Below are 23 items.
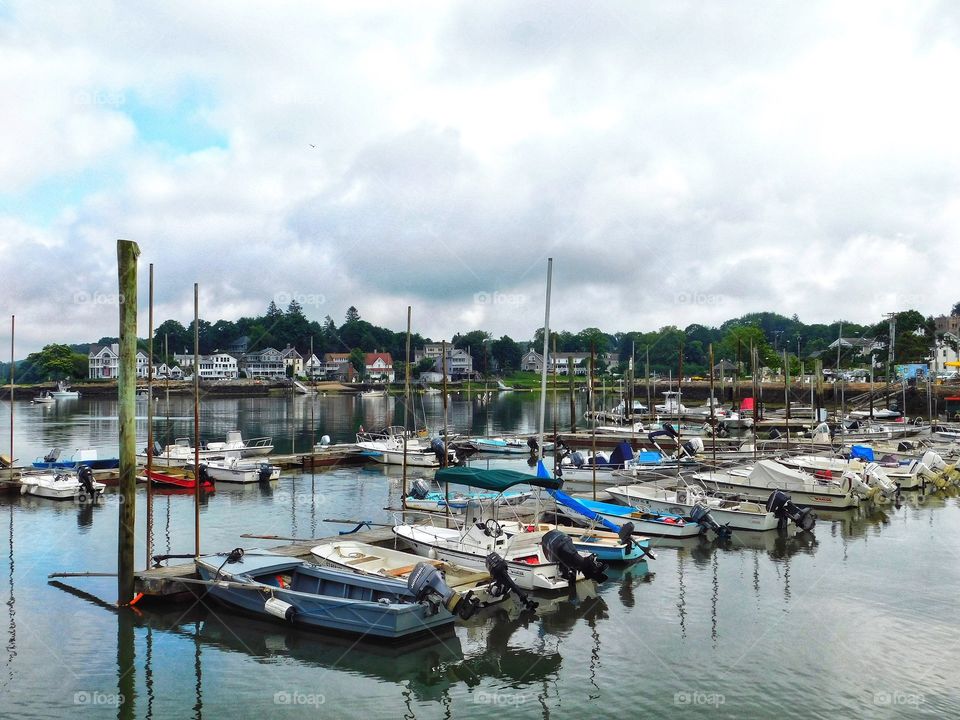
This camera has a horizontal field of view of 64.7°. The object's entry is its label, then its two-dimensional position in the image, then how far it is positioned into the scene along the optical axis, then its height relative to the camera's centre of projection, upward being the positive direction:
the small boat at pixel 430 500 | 31.91 -5.72
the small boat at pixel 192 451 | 47.22 -5.25
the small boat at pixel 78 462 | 44.03 -5.33
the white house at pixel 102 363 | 178.00 +2.30
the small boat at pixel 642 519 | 29.42 -5.81
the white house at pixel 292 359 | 193.54 +3.55
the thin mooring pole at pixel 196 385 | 21.09 -0.38
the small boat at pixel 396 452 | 51.44 -5.52
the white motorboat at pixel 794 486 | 35.19 -5.38
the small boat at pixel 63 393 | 147.00 -4.01
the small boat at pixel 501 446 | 60.19 -5.84
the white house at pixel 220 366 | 192.50 +1.75
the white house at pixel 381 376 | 196.50 -0.79
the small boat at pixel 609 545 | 25.03 -5.74
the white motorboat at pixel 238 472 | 43.97 -5.77
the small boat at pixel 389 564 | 20.66 -5.52
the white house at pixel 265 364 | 195.38 +2.31
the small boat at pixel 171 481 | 41.44 -5.92
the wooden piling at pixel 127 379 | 18.83 -0.16
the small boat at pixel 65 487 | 37.22 -5.67
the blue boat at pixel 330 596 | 18.05 -5.59
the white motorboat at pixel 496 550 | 21.77 -5.41
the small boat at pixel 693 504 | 30.38 -5.49
